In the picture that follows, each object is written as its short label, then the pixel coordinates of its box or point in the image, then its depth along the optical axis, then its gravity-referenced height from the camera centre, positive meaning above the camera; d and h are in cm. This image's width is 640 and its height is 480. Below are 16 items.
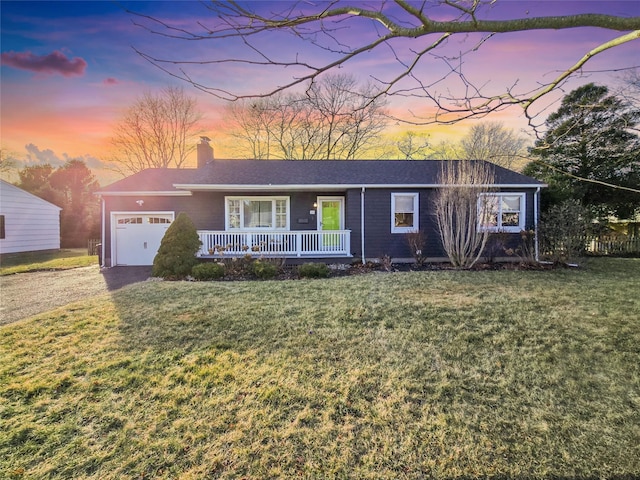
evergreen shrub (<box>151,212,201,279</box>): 916 -49
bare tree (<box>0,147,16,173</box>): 2286 +593
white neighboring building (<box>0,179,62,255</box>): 1566 +85
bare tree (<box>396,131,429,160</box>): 2458 +716
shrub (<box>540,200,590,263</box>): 977 +9
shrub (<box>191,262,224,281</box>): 895 -108
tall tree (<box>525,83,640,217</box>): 1384 +256
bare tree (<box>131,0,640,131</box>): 266 +187
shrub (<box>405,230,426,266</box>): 1066 -36
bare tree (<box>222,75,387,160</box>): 2281 +755
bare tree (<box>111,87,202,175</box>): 2331 +832
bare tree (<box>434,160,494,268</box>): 975 +79
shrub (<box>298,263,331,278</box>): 921 -110
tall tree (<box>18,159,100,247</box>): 2333 +373
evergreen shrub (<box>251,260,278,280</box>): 905 -107
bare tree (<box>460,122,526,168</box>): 2416 +753
